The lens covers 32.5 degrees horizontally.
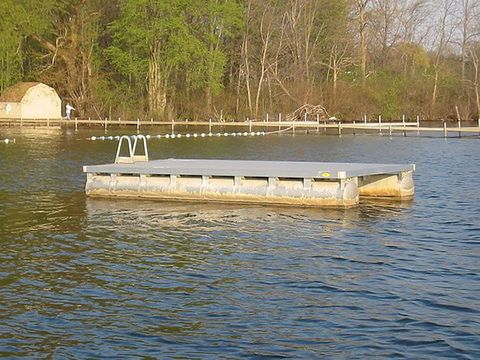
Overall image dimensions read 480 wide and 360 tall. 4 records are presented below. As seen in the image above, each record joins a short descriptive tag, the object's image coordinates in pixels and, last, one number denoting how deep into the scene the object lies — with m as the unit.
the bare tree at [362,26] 83.94
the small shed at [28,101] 70.31
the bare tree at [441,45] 90.78
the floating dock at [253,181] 19.92
